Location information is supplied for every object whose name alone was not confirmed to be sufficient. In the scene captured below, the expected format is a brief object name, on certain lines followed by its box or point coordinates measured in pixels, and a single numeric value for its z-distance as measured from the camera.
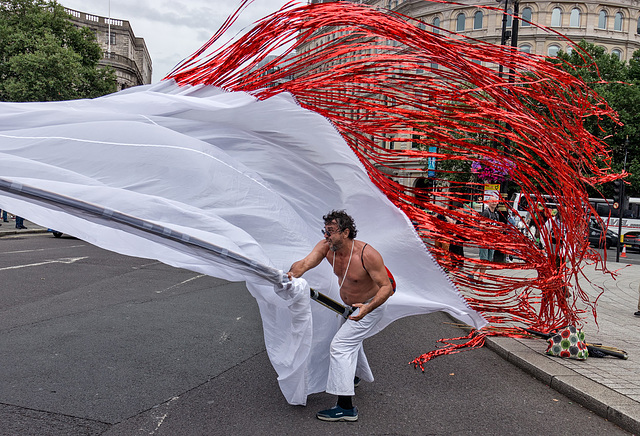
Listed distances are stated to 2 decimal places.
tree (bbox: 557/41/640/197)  31.09
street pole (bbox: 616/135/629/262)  17.57
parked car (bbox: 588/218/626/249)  30.00
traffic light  18.72
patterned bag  5.54
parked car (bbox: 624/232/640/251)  32.06
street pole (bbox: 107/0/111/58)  62.60
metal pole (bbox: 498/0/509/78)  13.91
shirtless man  4.02
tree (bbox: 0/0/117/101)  31.47
